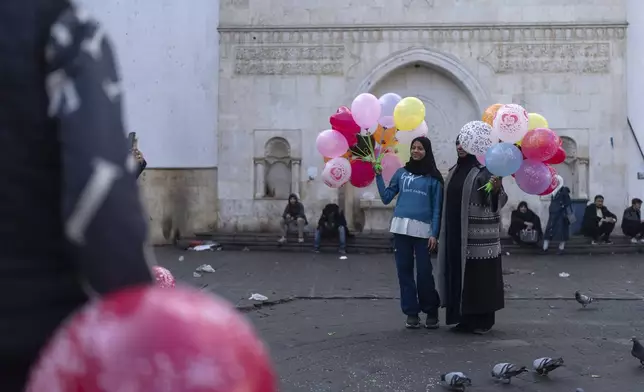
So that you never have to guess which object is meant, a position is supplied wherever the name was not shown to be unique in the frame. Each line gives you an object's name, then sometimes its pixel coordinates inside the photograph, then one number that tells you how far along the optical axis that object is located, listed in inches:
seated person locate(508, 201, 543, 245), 601.3
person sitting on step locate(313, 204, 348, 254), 606.5
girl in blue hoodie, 257.3
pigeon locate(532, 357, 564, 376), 175.8
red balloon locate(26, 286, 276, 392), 35.0
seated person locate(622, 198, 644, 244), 621.9
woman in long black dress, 247.6
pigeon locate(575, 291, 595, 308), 286.7
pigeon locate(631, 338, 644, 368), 185.0
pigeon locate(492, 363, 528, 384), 169.5
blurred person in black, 40.5
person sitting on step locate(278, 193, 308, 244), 624.1
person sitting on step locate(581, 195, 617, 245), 619.2
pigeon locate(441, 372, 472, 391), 162.4
